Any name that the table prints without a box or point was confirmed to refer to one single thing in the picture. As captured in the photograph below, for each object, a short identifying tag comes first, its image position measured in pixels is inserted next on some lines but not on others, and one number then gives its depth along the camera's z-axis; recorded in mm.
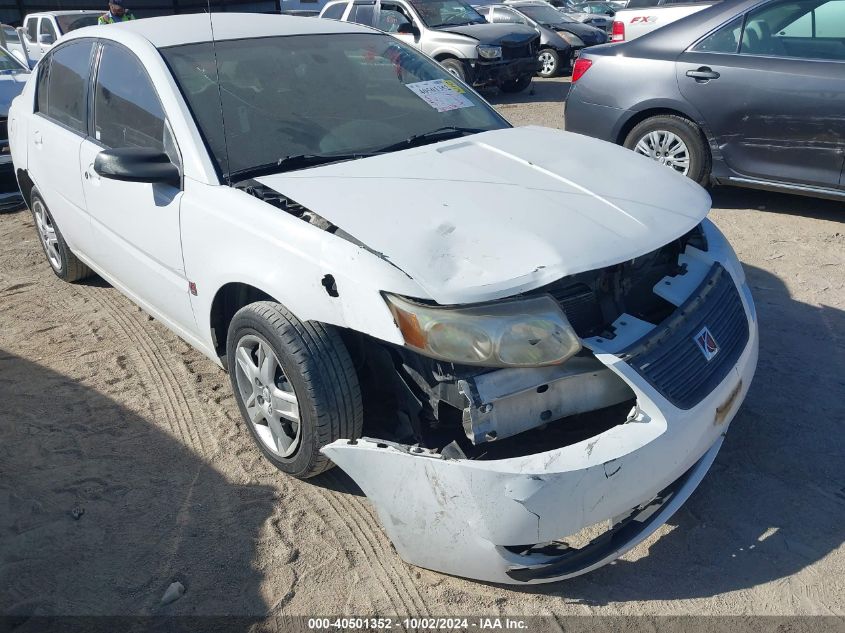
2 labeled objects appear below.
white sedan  2240
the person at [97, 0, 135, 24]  8641
